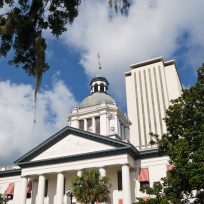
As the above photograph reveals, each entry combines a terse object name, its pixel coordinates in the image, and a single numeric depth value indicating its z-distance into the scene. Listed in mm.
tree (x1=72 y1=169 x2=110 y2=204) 29411
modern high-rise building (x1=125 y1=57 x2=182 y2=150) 106375
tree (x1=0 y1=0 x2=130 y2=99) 7328
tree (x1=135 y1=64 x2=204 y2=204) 20453
